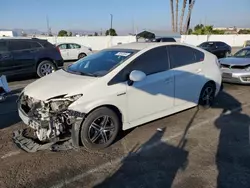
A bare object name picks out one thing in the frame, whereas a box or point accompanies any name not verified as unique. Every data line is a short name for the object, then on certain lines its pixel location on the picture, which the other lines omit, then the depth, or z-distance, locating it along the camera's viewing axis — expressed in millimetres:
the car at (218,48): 20414
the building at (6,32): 42781
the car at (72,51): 17578
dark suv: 9266
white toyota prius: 3613
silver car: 8000
